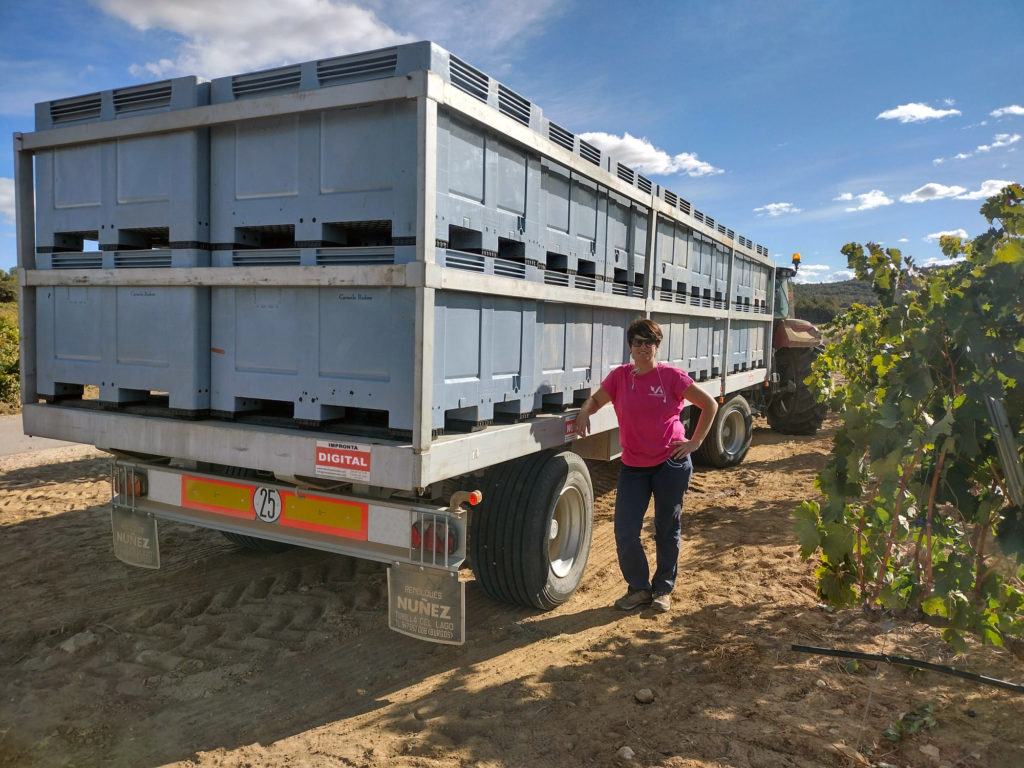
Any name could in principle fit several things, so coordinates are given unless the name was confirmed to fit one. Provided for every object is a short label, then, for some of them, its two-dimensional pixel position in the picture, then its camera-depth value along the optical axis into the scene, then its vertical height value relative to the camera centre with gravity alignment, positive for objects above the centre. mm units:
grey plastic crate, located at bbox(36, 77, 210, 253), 3396 +820
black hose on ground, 2850 -1274
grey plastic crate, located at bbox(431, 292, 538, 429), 3074 -39
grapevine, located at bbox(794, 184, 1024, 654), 2730 -414
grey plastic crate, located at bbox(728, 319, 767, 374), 8023 +140
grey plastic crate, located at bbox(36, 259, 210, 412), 3432 +3
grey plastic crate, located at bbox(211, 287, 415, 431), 3004 -17
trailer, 3002 +173
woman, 4188 -548
